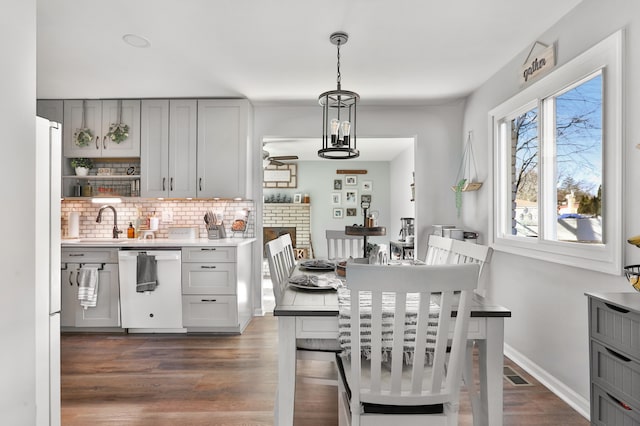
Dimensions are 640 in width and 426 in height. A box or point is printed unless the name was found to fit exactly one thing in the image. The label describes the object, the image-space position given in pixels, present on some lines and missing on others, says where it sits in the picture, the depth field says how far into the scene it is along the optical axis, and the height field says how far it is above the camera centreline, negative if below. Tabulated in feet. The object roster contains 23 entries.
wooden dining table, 5.43 -1.80
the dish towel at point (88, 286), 12.30 -2.42
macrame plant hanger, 13.24 +1.43
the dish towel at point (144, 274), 12.20 -1.99
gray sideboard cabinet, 4.78 -1.93
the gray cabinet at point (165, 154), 13.82 +2.12
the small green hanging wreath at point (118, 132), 13.75 +2.89
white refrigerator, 5.41 -0.88
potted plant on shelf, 14.21 +1.74
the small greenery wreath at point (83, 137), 13.80 +2.72
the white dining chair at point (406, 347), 4.25 -1.69
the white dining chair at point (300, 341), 6.46 -2.24
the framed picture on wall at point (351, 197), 29.37 +1.24
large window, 6.86 +1.11
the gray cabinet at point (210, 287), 12.49 -2.46
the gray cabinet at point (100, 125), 13.88 +3.19
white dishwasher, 12.37 -2.68
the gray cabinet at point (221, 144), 13.79 +2.49
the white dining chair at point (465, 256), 6.58 -0.91
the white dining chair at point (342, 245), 12.02 -1.03
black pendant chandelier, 7.80 +1.76
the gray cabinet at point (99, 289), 12.51 -2.54
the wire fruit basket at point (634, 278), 4.90 -0.83
